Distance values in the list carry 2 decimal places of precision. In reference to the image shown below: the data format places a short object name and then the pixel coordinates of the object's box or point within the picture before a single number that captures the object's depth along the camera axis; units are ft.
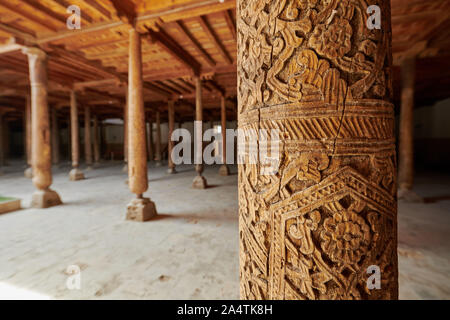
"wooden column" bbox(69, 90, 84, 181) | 31.12
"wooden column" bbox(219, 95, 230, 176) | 34.94
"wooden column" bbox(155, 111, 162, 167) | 49.37
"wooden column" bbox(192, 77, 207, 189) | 24.67
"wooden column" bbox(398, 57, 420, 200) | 18.71
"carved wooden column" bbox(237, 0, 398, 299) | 2.54
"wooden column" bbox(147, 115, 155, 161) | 60.63
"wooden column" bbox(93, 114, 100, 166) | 51.27
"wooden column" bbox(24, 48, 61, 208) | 16.89
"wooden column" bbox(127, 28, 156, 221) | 13.91
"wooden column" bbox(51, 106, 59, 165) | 45.79
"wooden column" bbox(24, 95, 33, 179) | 33.14
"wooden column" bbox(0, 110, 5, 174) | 44.79
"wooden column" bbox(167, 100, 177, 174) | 37.78
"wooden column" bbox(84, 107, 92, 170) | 42.01
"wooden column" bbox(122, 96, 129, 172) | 37.95
